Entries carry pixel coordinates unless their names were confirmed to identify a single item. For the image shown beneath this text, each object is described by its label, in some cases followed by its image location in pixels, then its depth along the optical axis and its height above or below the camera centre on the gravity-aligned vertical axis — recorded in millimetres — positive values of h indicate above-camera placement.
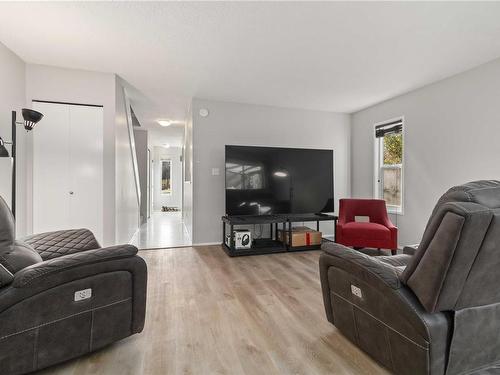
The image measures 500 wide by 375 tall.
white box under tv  3918 -808
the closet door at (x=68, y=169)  3287 +239
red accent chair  3646 -598
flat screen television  4078 +87
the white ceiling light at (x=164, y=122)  6086 +1545
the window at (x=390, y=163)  4332 +397
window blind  4287 +1011
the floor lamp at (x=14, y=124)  2060 +579
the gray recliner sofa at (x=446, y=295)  1106 -535
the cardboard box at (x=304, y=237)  4121 -833
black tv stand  3881 -809
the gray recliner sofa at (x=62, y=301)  1282 -640
